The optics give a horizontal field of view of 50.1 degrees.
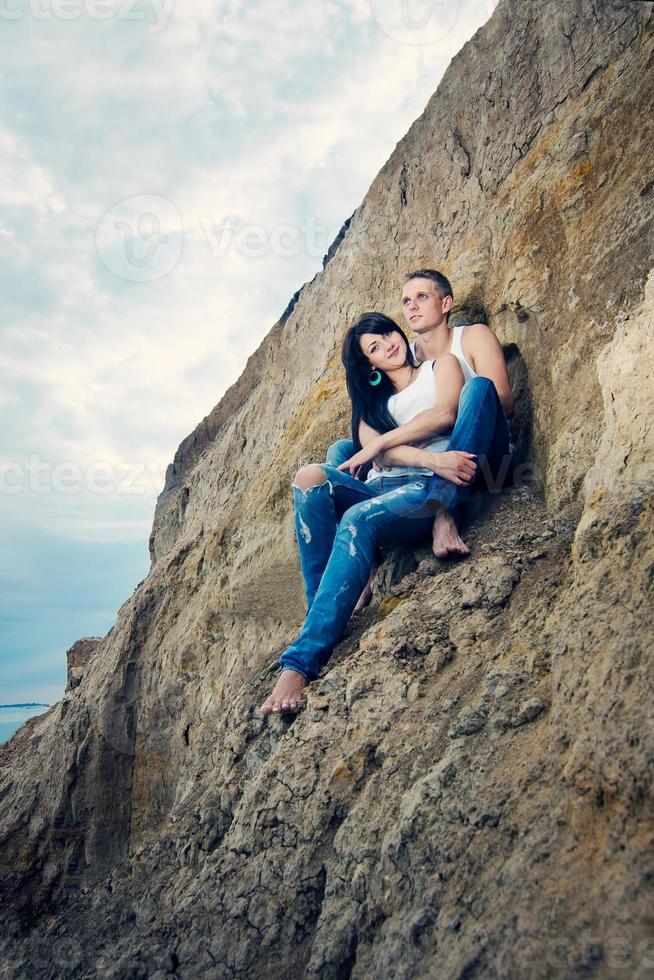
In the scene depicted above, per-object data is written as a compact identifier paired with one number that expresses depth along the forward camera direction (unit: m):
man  4.33
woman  4.23
